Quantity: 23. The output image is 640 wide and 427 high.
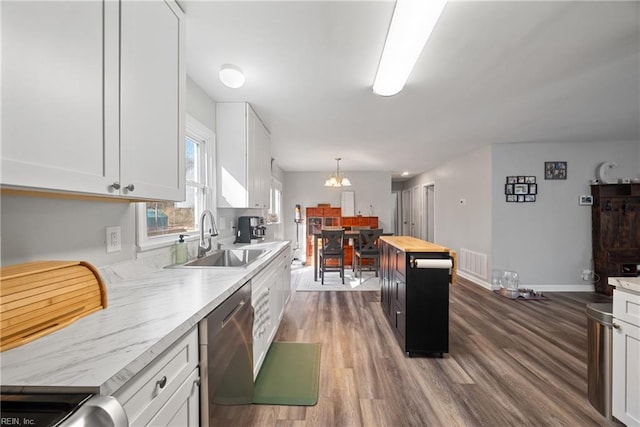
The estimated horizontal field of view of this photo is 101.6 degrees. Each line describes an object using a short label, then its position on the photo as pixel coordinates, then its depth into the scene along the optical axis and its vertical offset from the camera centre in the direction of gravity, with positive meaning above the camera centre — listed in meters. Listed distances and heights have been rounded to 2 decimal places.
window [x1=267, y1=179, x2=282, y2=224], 5.96 +0.26
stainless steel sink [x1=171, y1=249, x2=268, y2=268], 2.38 -0.40
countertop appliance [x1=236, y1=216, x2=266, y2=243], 3.05 -0.19
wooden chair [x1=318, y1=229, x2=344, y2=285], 4.91 -0.63
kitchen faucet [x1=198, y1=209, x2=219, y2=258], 2.05 -0.16
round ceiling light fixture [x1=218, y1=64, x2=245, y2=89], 1.97 +1.06
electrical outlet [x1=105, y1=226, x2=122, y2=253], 1.32 -0.14
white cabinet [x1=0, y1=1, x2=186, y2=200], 0.69 +0.39
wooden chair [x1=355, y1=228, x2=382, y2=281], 5.04 -0.61
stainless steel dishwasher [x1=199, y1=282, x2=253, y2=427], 1.03 -0.69
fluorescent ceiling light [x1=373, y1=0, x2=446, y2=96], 1.27 +1.01
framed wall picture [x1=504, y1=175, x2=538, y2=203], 4.32 +0.42
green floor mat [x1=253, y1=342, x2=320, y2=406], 1.81 -1.28
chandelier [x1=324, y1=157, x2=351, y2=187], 5.45 +0.69
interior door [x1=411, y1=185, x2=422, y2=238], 8.05 +0.07
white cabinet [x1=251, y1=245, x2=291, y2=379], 1.77 -0.74
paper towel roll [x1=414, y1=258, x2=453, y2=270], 2.20 -0.41
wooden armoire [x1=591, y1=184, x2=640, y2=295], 3.97 -0.24
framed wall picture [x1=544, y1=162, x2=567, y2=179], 4.32 +0.76
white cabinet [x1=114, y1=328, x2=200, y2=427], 0.68 -0.54
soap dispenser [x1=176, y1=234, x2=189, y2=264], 1.85 -0.29
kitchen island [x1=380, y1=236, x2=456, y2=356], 2.29 -0.75
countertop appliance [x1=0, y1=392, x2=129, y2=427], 0.49 -0.39
